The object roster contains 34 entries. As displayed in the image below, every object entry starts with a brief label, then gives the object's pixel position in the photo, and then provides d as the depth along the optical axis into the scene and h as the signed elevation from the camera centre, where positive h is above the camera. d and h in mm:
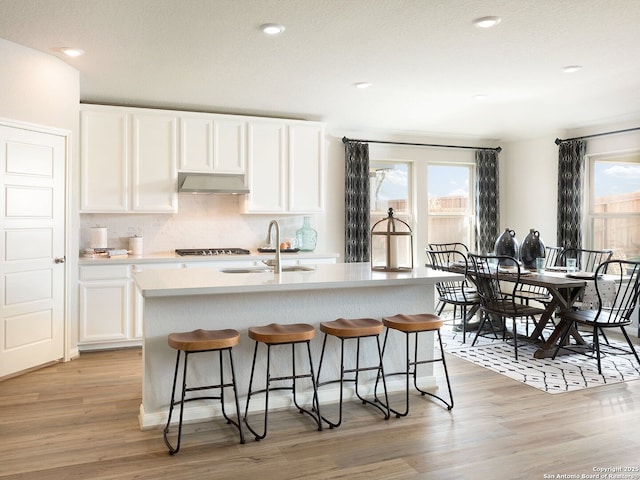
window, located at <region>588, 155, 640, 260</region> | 6113 +387
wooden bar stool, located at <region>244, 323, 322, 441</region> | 3053 -605
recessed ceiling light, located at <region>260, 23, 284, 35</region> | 3408 +1379
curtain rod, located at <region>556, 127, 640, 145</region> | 5990 +1231
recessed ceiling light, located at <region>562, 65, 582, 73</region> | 4211 +1373
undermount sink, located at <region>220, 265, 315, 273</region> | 3922 -248
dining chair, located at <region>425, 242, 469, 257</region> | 7066 -138
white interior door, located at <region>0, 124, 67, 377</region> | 4137 -84
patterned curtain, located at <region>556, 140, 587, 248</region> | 6469 +570
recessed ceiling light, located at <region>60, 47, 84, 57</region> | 3957 +1422
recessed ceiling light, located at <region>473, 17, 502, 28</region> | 3285 +1368
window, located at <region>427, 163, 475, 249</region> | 7441 +495
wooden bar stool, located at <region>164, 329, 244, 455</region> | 2877 -596
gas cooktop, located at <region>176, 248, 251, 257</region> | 5586 -152
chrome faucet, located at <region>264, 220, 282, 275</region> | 3604 -176
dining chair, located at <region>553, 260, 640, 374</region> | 4414 -705
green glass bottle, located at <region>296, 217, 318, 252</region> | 6438 +3
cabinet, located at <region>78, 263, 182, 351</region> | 4992 -677
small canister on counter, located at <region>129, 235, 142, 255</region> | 5625 -93
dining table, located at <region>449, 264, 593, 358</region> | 4637 -553
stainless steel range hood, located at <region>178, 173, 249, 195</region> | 5469 +575
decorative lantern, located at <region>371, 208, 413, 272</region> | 7016 -133
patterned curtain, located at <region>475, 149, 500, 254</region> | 7453 +558
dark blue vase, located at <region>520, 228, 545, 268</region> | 5464 -134
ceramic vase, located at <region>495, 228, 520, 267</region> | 5594 -116
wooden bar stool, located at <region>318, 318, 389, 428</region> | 3221 -594
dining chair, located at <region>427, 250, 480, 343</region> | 5652 -639
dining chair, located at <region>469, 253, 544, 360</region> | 4965 -586
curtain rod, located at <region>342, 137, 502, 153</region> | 6693 +1271
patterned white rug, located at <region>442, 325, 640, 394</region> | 4102 -1120
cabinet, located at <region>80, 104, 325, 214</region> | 5262 +868
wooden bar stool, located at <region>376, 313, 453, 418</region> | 3350 -571
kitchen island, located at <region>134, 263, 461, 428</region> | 3182 -460
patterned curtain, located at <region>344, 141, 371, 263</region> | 6633 +437
